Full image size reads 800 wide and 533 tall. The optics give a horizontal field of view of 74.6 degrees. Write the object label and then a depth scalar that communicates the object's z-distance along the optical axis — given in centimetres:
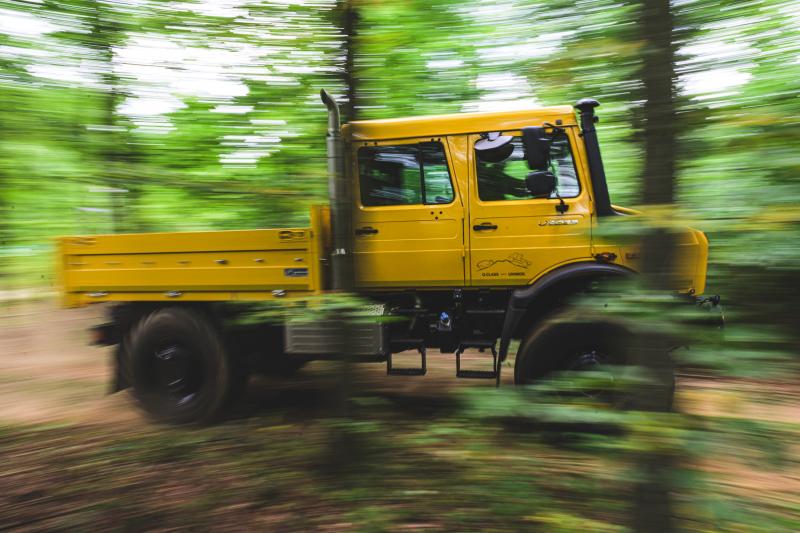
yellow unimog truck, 409
